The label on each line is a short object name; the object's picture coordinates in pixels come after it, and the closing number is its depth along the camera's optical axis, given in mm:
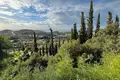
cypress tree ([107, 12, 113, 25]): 27621
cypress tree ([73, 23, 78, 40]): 25963
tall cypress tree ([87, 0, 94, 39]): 25732
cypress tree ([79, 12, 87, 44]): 23502
